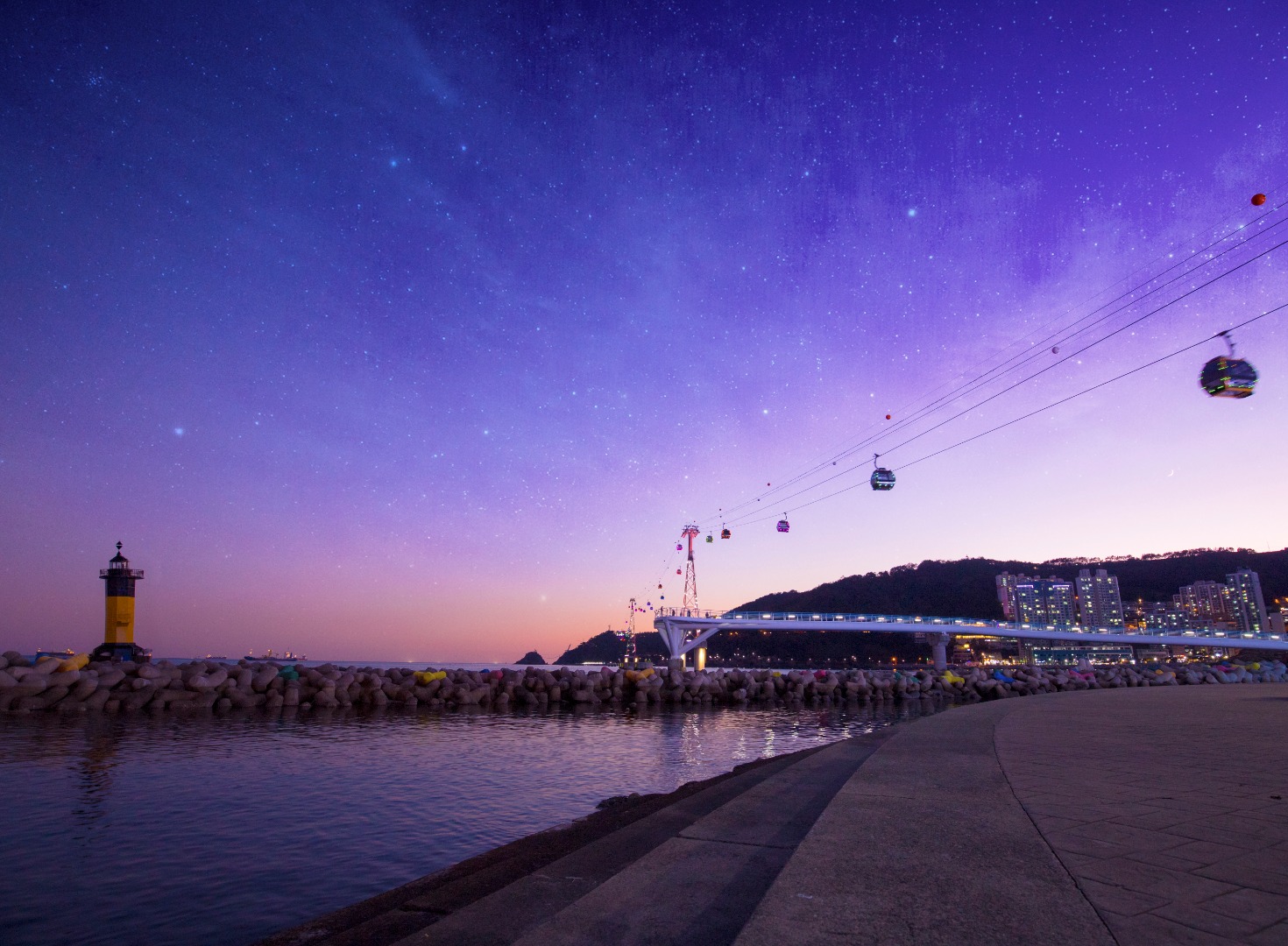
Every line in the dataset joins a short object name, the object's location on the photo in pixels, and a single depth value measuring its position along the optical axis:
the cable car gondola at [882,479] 29.02
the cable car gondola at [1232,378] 14.17
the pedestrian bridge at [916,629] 82.12
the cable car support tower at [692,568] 78.44
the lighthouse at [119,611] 41.25
